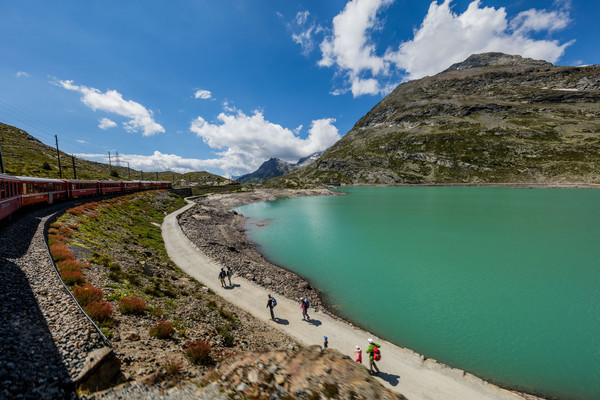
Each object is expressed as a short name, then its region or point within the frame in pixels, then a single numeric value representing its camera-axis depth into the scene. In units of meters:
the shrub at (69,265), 15.26
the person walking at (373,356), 14.65
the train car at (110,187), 60.28
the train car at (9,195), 23.36
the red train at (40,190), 24.65
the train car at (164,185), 102.88
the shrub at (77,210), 32.38
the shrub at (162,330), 12.46
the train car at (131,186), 73.46
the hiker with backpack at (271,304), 19.89
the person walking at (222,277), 25.27
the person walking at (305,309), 20.12
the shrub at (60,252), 16.86
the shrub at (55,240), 19.59
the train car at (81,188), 45.83
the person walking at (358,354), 15.34
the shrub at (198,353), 11.36
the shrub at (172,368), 9.72
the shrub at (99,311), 11.71
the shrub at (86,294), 12.59
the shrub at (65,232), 22.93
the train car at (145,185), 86.18
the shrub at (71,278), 13.90
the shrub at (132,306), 13.68
